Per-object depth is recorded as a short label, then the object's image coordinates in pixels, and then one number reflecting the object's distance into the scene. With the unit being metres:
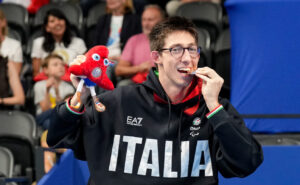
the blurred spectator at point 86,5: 13.54
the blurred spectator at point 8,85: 9.96
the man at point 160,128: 4.78
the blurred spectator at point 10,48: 10.97
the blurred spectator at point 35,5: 13.78
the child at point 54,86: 9.84
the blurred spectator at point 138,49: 10.45
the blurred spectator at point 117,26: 11.41
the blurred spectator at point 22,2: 13.88
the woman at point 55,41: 11.16
